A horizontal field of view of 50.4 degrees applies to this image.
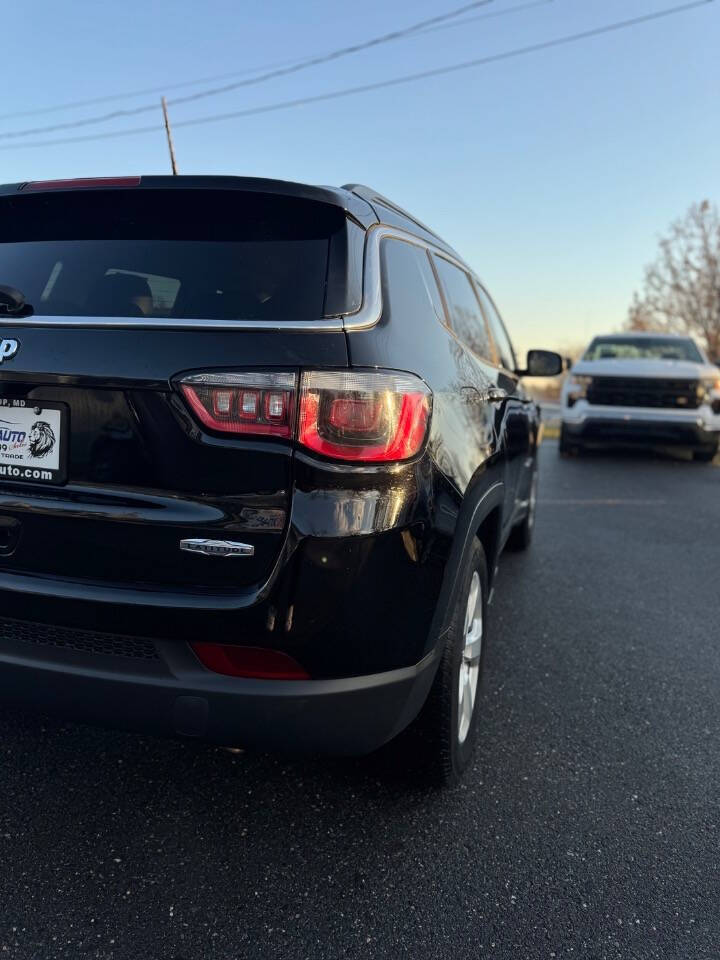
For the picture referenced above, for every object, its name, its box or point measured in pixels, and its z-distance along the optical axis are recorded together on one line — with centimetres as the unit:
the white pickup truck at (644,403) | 1016
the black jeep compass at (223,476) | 170
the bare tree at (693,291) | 3161
